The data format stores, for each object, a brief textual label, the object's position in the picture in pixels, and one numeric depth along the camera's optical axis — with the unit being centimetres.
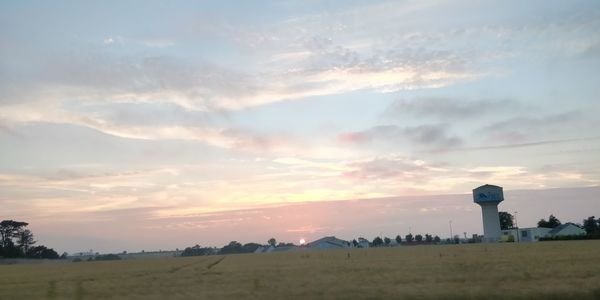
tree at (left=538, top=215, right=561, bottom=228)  19525
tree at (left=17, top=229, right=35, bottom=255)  19525
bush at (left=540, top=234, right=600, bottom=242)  12144
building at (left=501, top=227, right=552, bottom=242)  16325
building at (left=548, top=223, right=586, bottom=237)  16850
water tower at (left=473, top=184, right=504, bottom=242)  15362
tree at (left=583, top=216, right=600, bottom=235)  18251
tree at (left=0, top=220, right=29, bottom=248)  19275
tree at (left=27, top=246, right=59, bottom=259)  19362
